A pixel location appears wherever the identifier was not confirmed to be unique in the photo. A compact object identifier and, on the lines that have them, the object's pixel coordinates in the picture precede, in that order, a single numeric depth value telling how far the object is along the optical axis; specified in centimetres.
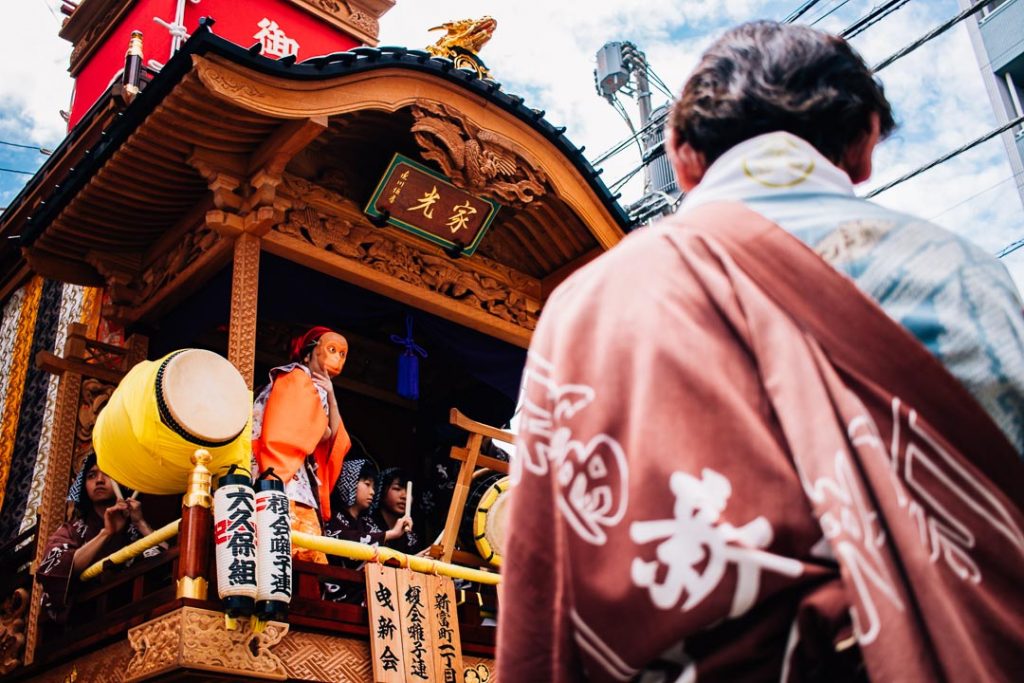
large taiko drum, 468
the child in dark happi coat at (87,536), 522
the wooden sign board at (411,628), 497
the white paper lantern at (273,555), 433
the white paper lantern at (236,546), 427
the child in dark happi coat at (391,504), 703
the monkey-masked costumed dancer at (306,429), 561
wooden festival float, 493
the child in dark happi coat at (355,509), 637
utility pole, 1655
